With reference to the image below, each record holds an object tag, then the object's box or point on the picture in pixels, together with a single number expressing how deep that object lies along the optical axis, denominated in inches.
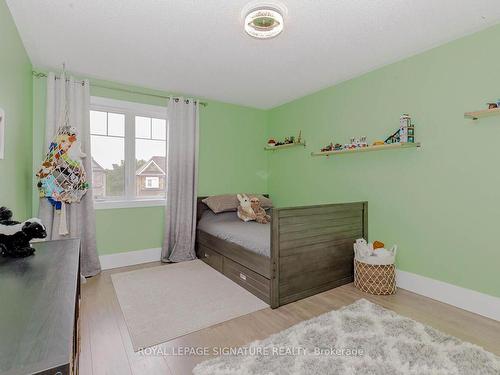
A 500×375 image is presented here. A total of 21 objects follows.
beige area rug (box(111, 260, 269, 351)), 76.3
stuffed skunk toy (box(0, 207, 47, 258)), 53.7
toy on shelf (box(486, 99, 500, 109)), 76.8
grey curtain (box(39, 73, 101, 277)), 109.6
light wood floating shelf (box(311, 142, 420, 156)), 97.0
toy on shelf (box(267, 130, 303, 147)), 147.9
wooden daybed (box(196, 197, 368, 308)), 89.2
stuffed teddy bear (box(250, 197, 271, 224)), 136.1
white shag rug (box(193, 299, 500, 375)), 58.4
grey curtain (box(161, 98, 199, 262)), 136.6
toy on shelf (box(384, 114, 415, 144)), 96.9
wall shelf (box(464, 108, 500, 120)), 75.8
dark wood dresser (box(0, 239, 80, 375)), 23.7
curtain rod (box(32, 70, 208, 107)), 109.6
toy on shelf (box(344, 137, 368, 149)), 112.9
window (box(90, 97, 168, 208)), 126.2
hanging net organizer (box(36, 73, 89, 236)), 102.2
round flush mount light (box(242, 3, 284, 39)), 71.1
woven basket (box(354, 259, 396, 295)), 95.7
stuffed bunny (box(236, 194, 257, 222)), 137.3
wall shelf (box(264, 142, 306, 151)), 145.8
